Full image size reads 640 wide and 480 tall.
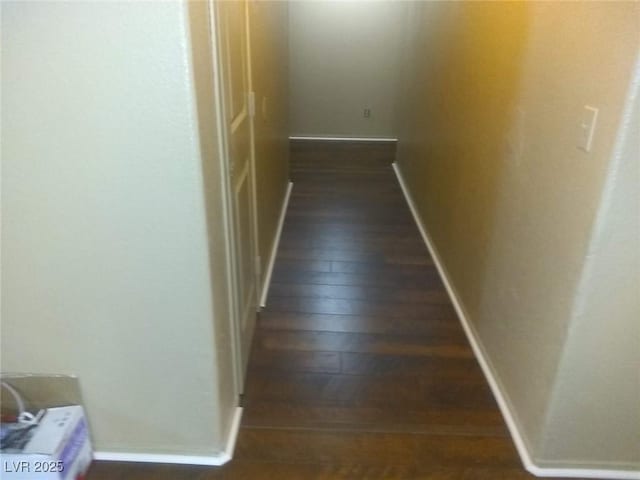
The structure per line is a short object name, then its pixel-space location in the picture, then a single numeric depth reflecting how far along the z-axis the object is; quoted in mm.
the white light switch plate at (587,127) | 1281
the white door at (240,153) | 1557
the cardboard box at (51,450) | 1375
